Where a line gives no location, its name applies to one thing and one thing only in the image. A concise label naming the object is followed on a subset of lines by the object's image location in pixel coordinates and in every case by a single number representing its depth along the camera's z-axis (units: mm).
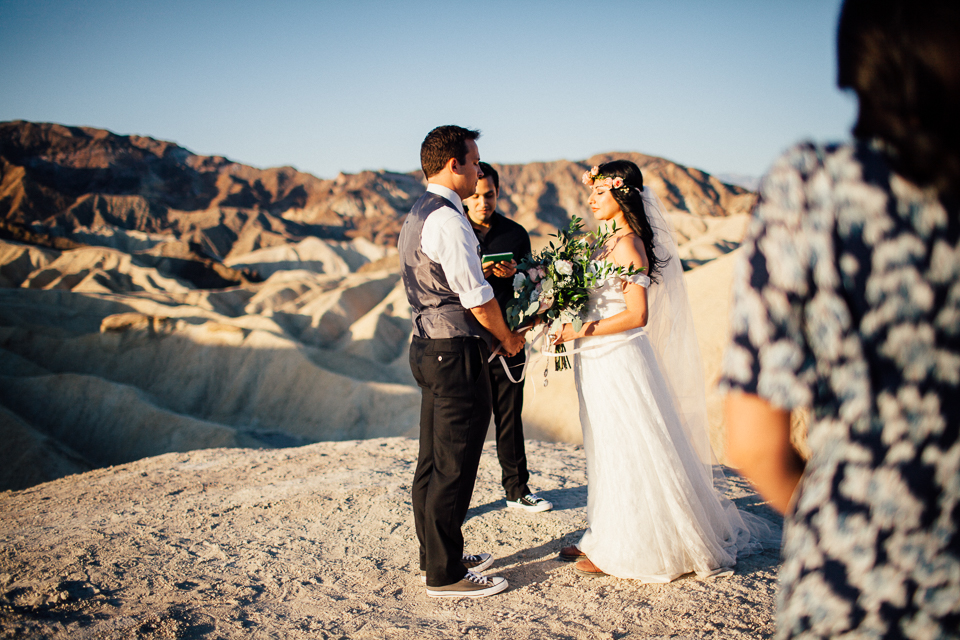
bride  2912
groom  2787
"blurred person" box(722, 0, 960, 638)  857
